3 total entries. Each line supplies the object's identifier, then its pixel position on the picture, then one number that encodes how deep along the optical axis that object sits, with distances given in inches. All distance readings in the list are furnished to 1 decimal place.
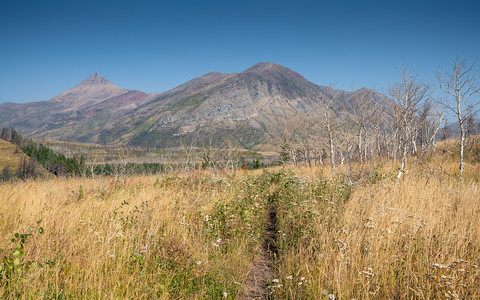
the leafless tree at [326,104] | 574.9
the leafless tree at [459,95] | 391.5
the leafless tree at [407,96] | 446.3
